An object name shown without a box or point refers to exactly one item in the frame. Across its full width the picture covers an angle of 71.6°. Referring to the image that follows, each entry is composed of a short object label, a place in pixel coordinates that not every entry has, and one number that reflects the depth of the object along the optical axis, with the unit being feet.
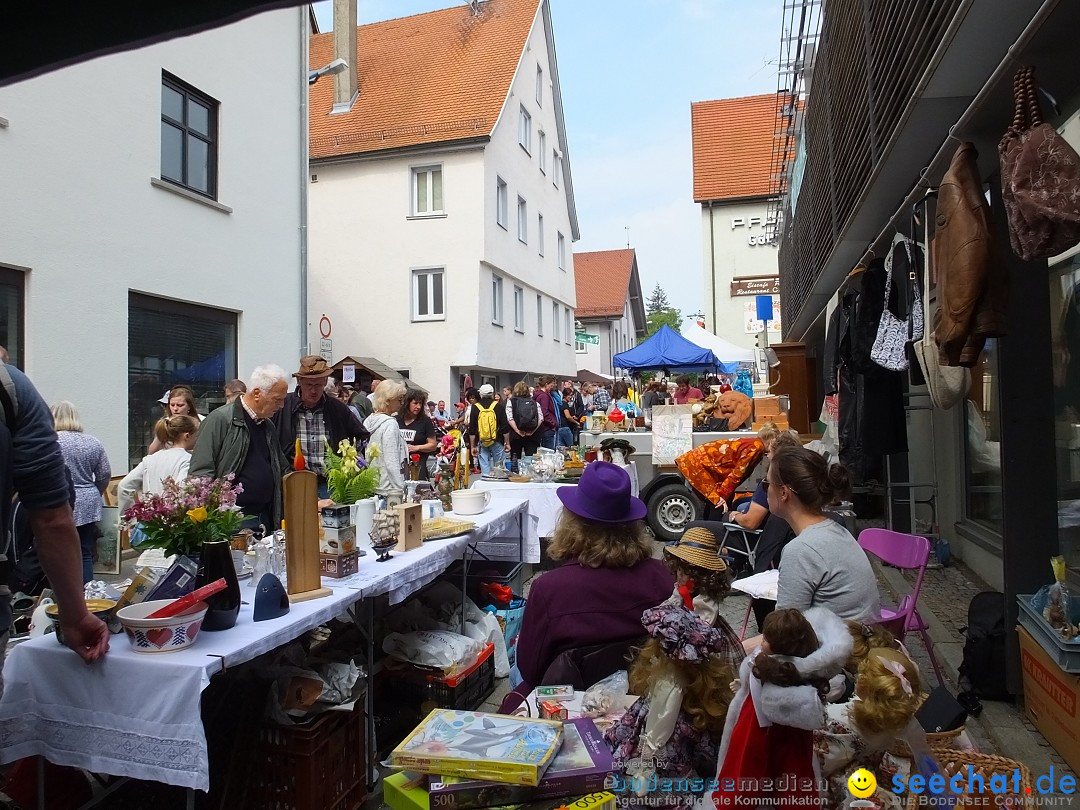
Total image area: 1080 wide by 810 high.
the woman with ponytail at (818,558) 9.63
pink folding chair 13.38
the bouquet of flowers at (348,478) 12.96
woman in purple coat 9.30
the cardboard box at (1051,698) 11.15
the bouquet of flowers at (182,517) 9.17
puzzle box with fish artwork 6.95
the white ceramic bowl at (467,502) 16.75
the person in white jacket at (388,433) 19.61
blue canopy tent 61.77
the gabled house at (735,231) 88.12
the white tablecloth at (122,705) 7.68
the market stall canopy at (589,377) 120.39
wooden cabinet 38.19
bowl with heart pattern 7.99
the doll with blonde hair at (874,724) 6.85
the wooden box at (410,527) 13.00
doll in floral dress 7.28
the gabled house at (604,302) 137.18
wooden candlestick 10.00
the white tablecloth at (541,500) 21.22
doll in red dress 6.35
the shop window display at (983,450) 21.61
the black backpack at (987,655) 13.74
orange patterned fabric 23.72
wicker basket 7.92
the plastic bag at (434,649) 13.19
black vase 8.75
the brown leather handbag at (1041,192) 7.27
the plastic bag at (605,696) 8.68
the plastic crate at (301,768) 9.57
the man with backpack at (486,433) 42.14
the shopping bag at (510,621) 16.67
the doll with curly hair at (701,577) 10.98
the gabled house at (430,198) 63.62
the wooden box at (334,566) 10.95
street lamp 44.67
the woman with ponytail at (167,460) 16.96
